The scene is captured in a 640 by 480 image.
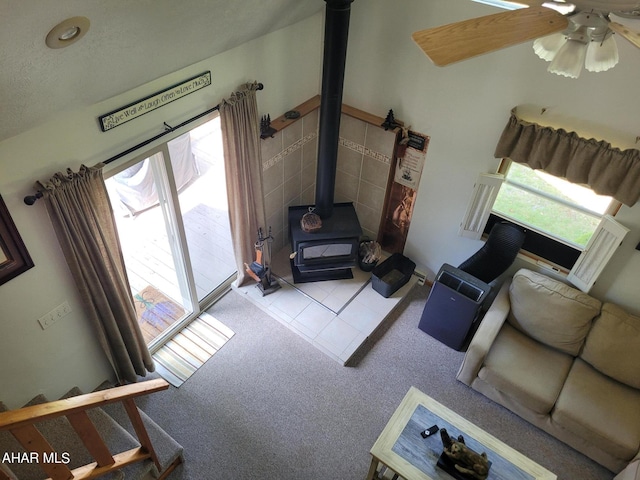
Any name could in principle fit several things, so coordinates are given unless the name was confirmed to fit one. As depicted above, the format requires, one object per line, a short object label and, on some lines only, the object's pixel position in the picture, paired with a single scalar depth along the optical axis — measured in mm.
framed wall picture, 2651
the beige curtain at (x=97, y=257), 2787
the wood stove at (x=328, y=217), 3818
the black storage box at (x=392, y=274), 4824
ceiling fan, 1562
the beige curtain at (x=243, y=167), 3717
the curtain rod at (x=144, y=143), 2619
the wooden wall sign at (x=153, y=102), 2907
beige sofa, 3609
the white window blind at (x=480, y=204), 4008
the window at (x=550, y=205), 3812
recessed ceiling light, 1925
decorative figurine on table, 3113
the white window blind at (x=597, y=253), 3580
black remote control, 3338
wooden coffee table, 3195
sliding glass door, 4410
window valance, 3312
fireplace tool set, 4617
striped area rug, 4176
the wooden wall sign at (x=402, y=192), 4410
